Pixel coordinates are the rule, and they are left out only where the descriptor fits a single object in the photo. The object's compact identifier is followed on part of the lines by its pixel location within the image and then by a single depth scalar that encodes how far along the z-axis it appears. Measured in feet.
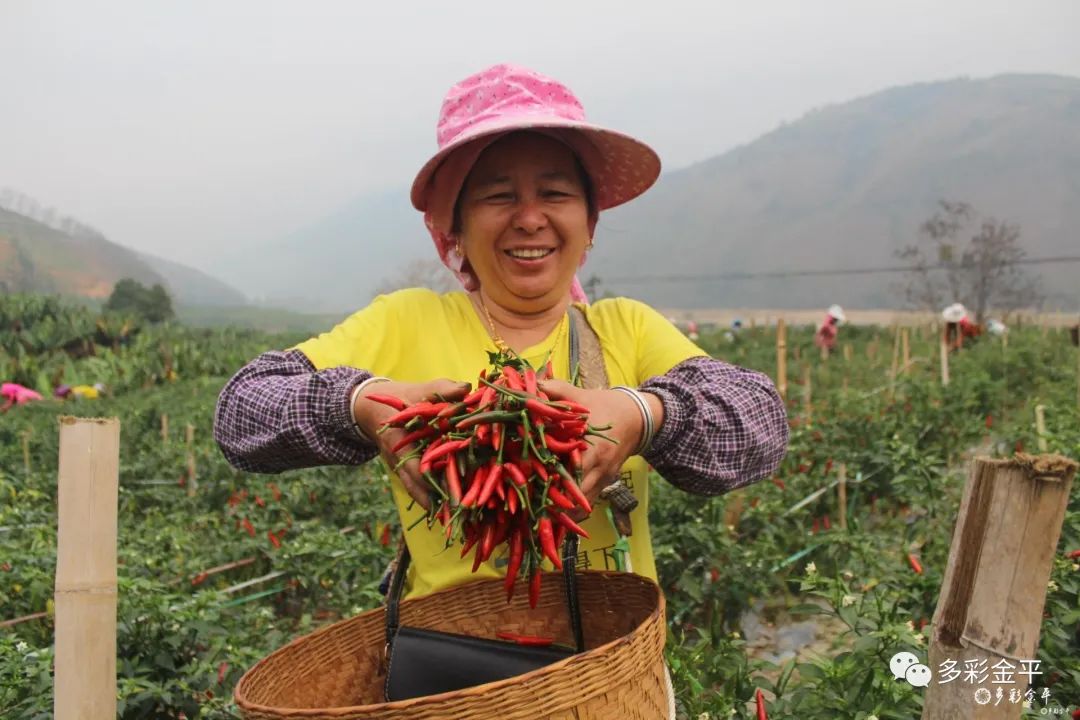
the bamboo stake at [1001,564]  3.92
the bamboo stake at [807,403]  21.64
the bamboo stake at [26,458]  22.82
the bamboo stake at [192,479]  19.82
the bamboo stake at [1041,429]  12.62
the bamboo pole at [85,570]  5.14
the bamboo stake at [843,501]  14.19
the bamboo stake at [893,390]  20.98
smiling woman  5.01
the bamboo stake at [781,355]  22.93
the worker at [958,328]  40.39
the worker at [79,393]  42.26
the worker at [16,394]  39.65
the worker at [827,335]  44.80
